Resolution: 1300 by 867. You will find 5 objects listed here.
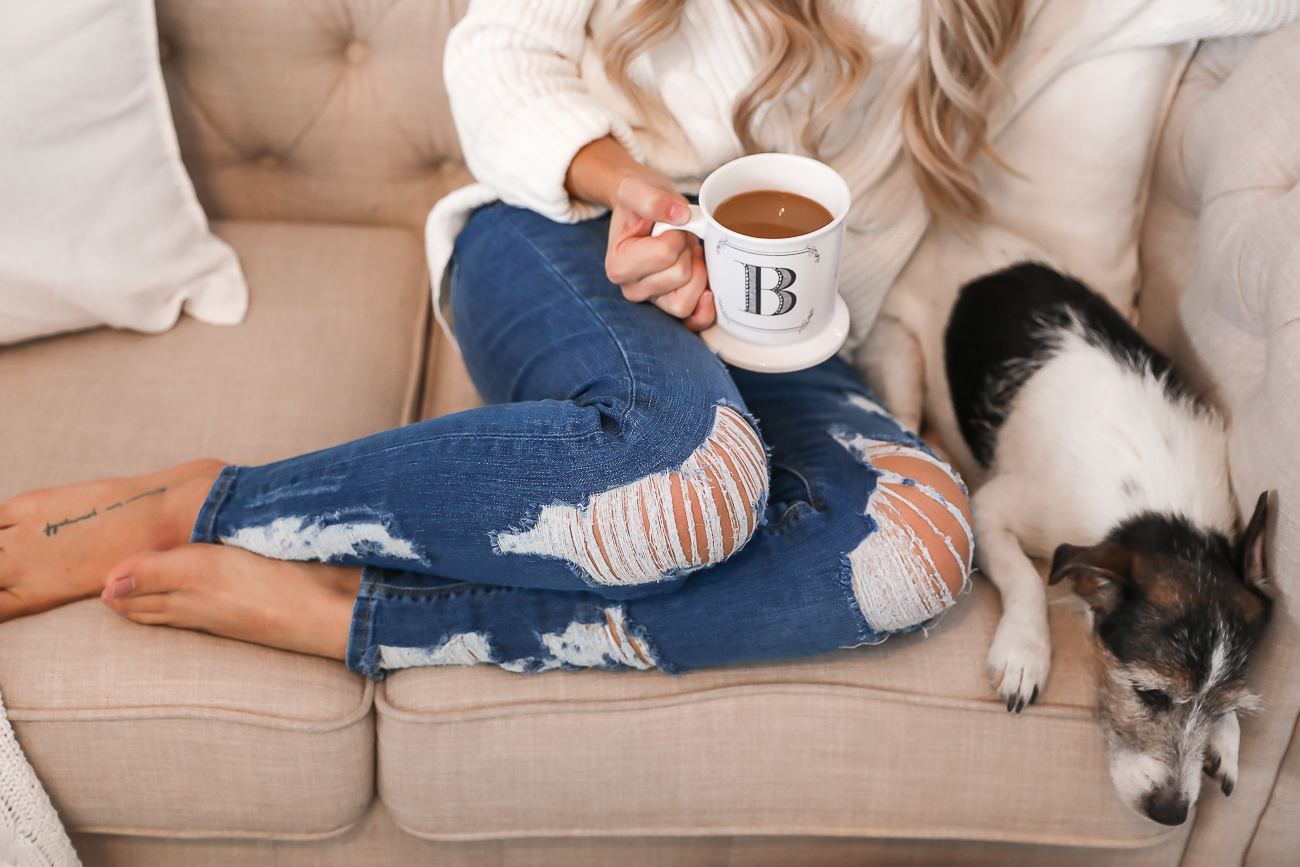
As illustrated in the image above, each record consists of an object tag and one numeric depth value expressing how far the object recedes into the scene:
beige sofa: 0.96
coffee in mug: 0.89
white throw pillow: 1.15
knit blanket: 0.91
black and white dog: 0.98
